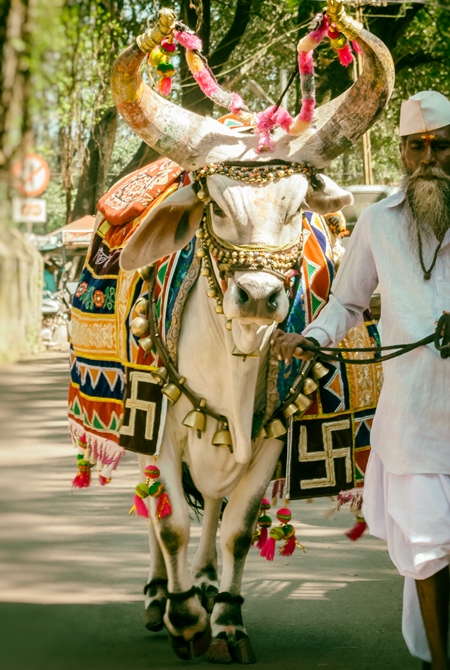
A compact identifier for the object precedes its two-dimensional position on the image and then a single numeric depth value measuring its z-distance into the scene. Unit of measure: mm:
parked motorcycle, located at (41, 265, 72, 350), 29890
